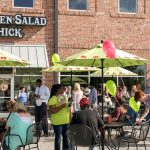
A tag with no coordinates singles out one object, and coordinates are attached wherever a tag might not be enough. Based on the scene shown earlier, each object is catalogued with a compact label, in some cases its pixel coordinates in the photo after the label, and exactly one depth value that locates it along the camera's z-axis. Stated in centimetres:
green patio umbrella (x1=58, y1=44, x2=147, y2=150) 980
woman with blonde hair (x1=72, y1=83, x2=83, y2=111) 1551
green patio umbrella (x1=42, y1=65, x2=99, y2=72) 1535
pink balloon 965
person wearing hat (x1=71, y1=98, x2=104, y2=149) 935
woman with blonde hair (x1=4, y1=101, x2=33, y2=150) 910
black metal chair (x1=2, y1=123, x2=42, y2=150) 910
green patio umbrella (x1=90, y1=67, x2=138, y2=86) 1783
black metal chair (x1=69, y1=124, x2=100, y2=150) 908
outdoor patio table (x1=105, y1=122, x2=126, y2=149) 1034
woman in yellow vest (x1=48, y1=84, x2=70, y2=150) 1037
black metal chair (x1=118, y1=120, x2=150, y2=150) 1009
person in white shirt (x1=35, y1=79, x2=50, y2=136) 1463
